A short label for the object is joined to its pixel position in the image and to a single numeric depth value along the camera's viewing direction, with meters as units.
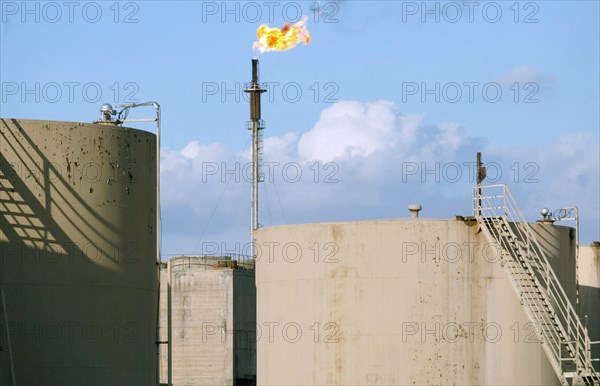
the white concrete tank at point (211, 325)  58.31
